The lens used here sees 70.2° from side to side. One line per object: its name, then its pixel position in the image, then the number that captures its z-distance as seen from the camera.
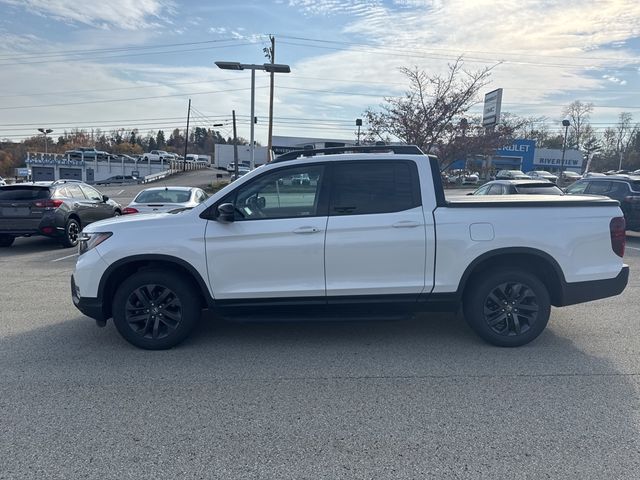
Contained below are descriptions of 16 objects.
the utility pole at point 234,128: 45.01
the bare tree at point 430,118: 15.64
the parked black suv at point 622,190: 12.10
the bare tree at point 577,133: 82.38
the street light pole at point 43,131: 80.51
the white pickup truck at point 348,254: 4.50
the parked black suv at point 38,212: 10.61
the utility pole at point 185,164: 69.00
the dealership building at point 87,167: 67.00
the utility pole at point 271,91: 27.53
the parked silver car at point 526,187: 12.36
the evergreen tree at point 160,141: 124.72
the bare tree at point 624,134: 87.06
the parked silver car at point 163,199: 10.38
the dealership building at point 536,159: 63.75
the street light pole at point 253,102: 21.81
